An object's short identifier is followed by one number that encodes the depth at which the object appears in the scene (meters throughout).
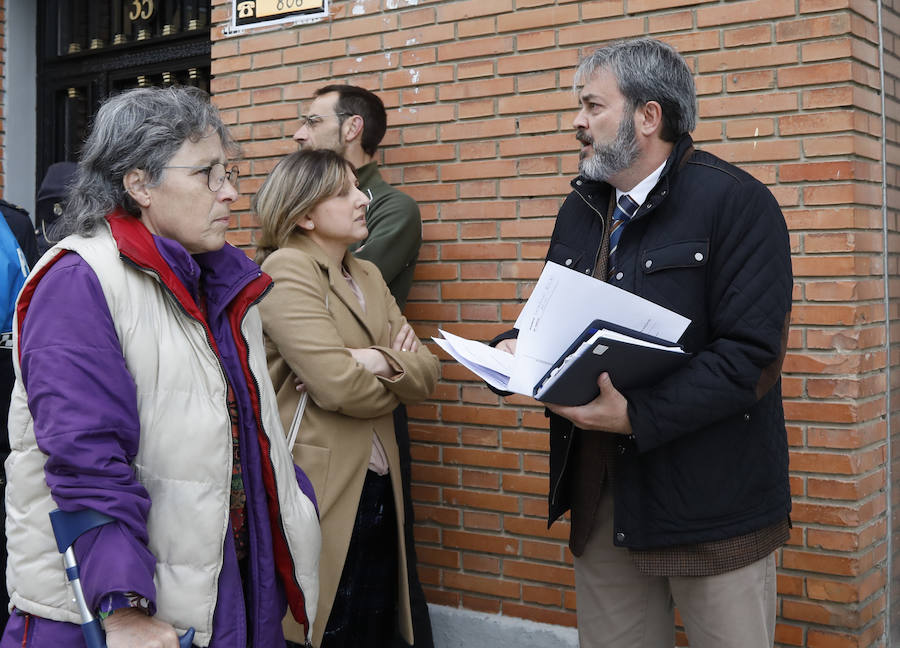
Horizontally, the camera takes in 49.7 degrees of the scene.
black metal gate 5.55
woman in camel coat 3.18
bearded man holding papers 2.44
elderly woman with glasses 1.86
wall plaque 4.59
